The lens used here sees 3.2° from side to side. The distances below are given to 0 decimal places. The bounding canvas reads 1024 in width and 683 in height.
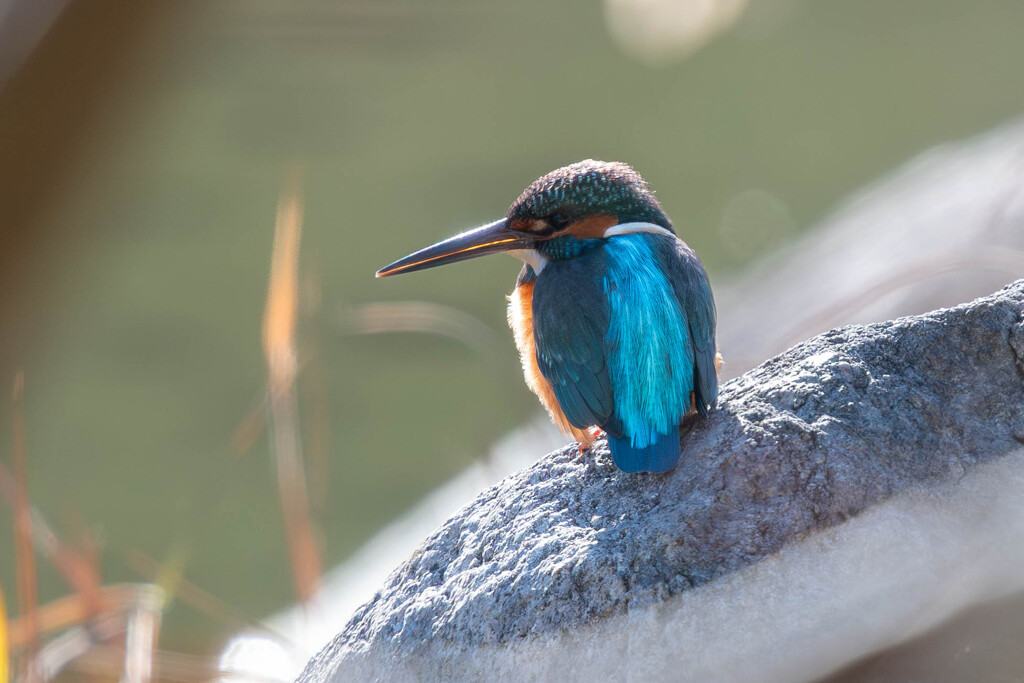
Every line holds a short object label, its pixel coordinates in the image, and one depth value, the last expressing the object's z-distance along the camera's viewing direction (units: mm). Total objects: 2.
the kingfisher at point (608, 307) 4640
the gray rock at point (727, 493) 4601
